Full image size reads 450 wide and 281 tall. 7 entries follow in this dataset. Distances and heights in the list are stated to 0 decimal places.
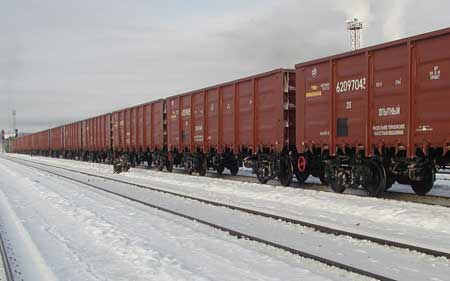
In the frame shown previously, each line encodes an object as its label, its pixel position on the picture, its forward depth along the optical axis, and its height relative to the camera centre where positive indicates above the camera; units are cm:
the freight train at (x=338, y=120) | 1110 +71
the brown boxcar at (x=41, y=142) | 7162 +60
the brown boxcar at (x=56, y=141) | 5984 +65
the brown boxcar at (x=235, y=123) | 1639 +83
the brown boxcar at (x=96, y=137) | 3809 +72
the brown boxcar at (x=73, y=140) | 4925 +59
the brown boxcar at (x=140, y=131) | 2736 +88
